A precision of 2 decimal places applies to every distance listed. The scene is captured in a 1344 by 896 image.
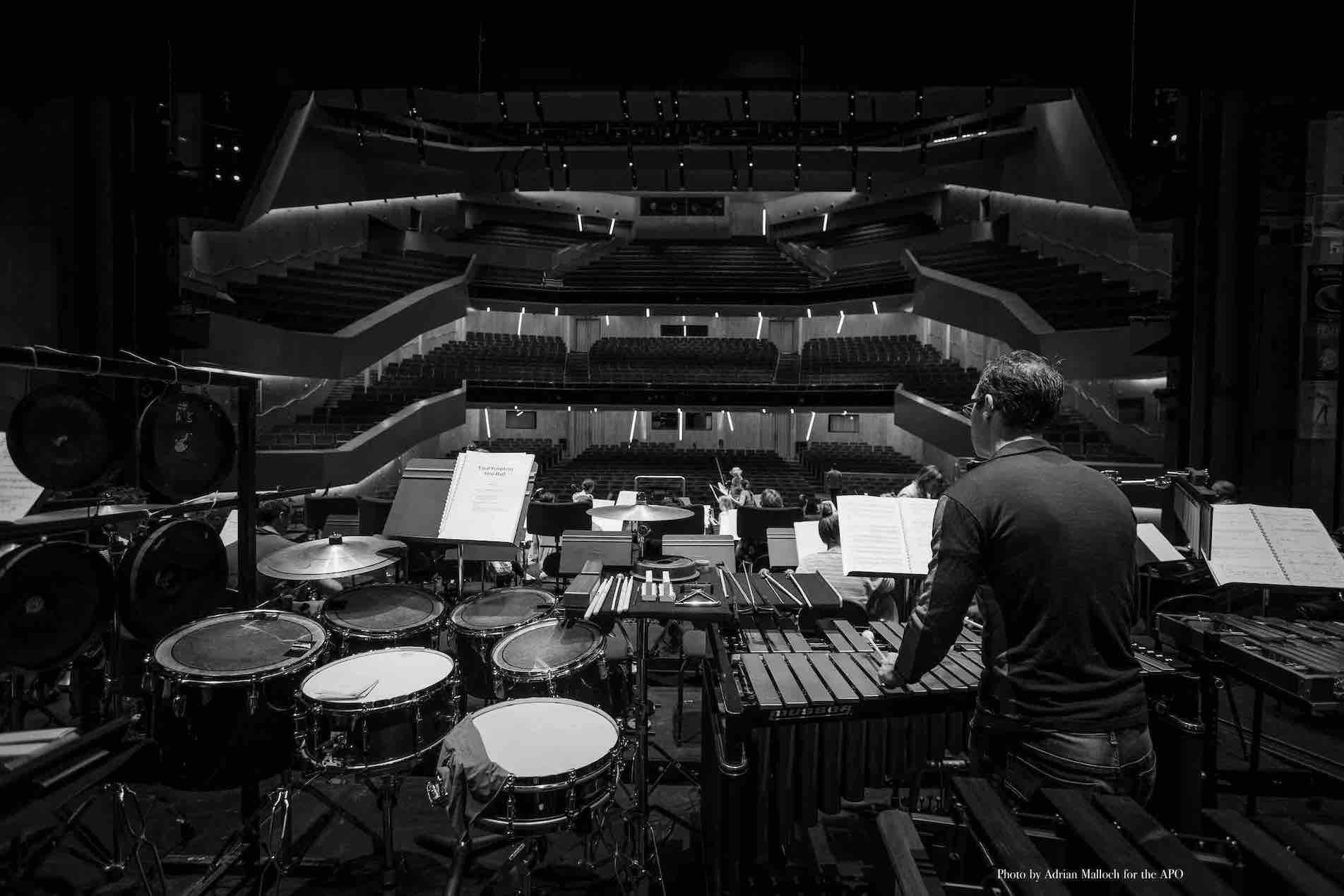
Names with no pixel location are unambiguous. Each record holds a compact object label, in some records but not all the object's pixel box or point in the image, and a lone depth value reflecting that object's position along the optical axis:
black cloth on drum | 1.89
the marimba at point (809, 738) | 2.07
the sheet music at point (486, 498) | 3.17
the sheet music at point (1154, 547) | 4.05
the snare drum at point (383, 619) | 2.81
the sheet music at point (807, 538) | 4.58
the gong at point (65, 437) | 1.98
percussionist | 1.61
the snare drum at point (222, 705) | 2.25
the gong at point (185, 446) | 2.25
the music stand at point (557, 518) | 6.52
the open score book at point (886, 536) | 2.95
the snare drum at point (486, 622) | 2.95
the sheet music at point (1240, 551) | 2.92
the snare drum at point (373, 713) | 2.29
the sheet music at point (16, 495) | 2.34
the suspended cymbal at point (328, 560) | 3.10
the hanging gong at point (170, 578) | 2.24
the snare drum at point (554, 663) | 2.58
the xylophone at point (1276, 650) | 2.12
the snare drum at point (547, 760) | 1.92
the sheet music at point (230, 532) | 4.73
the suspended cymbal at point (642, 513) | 4.62
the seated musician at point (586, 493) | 9.14
